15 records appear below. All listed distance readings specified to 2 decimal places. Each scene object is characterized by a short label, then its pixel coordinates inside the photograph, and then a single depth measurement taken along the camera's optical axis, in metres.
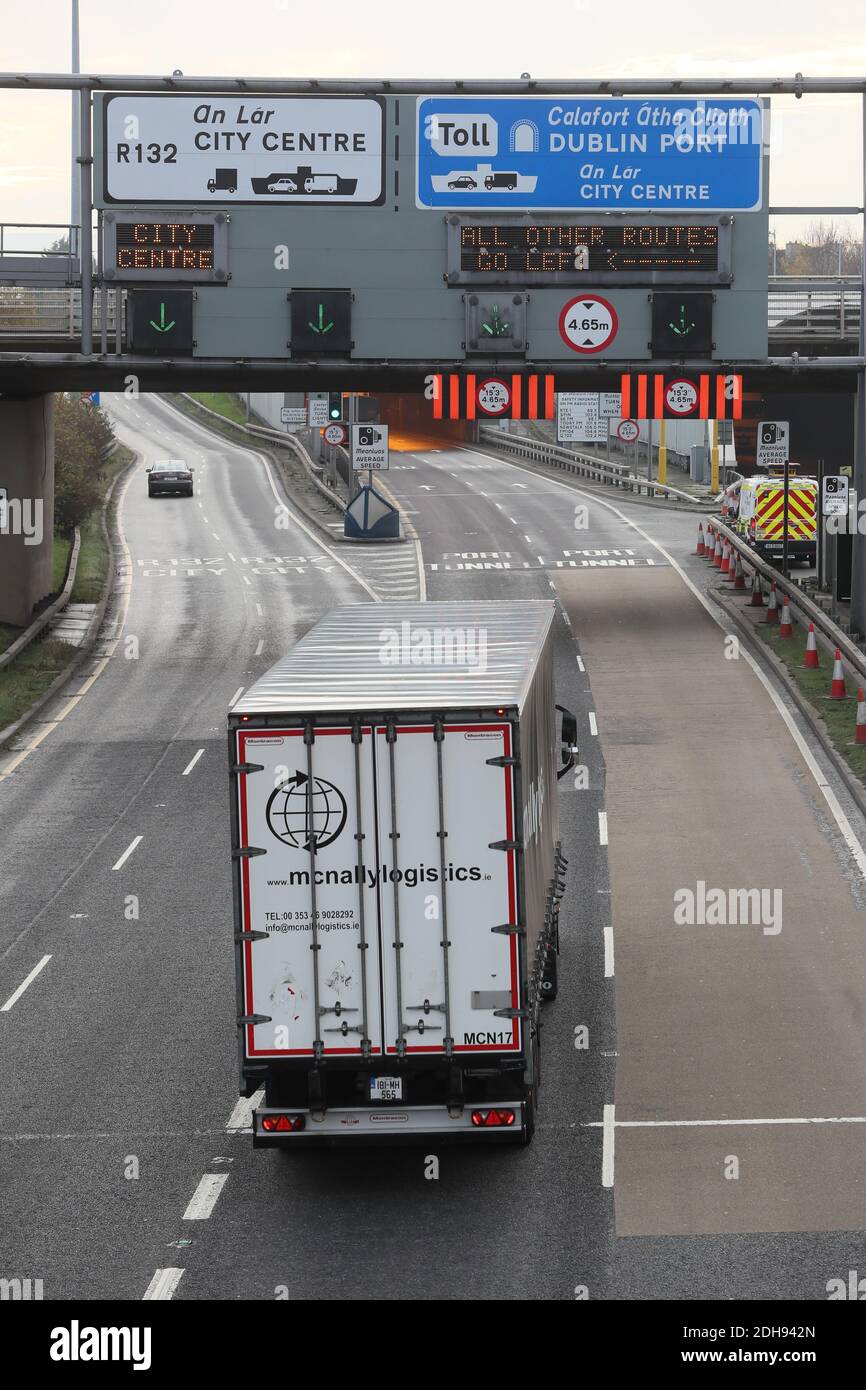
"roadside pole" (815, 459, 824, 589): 43.41
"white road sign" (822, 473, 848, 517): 44.66
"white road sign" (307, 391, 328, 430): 66.31
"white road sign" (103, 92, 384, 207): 32.09
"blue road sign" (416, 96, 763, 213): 32.41
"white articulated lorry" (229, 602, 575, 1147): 12.85
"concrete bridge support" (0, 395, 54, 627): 41.09
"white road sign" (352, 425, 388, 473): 53.00
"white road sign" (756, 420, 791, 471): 43.81
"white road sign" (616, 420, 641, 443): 74.09
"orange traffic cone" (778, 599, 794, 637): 38.41
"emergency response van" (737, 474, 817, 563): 47.97
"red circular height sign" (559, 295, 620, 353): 34.06
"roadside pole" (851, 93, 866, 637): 36.19
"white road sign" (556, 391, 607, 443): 75.69
